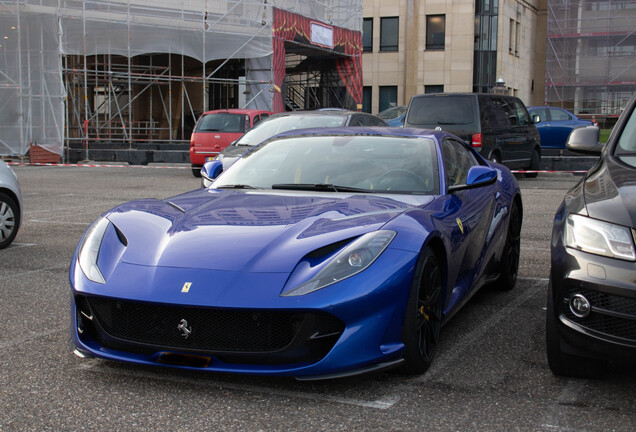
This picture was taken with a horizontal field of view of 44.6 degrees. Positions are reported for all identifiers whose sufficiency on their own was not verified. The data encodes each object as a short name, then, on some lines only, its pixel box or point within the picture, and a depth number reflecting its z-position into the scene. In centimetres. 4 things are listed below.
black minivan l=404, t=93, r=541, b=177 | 1438
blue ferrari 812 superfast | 352
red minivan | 1800
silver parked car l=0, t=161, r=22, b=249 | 791
